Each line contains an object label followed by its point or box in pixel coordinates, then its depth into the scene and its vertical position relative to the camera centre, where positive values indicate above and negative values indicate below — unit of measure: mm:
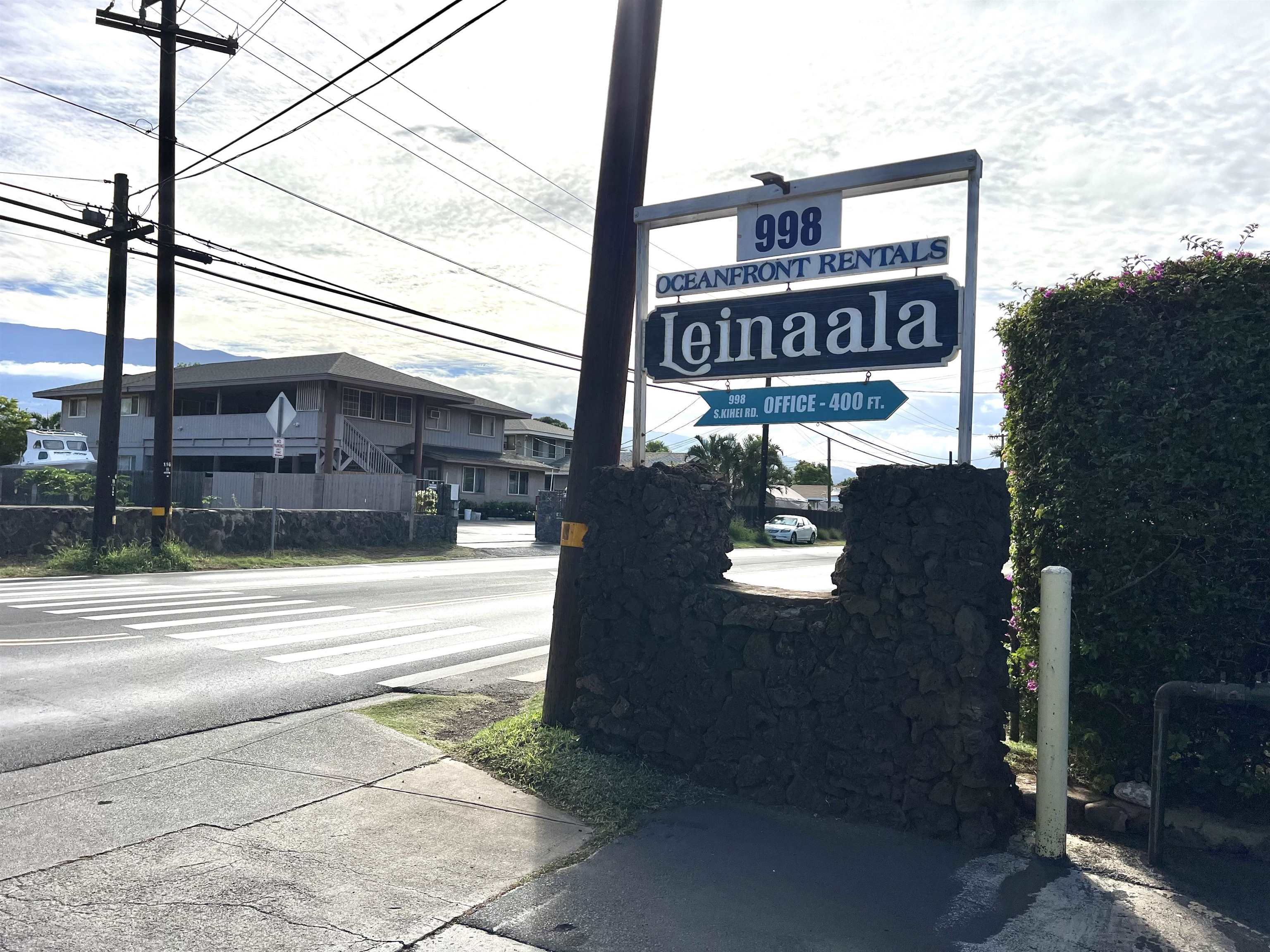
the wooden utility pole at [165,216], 18812 +5278
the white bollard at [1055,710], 4750 -931
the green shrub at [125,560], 18297 -1498
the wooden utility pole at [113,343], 18703 +2762
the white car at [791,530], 46375 -930
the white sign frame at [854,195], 5391 +1978
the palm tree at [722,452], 49594 +2877
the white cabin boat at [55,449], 37125 +1243
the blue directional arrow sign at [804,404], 5672 +666
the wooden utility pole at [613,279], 6762 +1600
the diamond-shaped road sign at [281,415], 20469 +1601
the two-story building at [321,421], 37750 +3119
